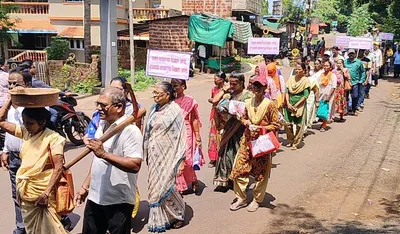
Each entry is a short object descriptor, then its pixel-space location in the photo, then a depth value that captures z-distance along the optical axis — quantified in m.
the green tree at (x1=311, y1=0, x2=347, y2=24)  58.88
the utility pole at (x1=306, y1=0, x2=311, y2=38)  37.03
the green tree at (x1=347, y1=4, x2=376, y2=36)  43.91
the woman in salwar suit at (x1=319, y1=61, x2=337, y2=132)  9.33
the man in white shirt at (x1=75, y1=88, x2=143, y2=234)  3.00
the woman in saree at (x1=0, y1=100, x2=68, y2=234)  3.14
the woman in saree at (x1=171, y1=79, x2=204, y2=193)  5.19
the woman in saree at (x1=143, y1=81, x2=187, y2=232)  4.23
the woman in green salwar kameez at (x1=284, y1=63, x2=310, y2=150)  7.66
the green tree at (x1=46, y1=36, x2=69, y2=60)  21.84
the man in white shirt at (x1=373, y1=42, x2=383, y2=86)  15.52
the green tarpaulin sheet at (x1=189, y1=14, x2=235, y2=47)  19.03
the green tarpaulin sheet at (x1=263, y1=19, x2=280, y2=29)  35.37
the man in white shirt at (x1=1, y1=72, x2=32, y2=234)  3.82
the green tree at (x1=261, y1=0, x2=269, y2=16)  60.44
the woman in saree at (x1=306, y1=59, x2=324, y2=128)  8.27
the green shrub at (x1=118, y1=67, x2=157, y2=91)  15.45
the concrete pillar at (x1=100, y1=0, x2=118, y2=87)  13.87
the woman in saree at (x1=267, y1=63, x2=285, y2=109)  7.50
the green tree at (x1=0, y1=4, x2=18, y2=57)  18.38
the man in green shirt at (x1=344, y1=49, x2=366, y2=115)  10.83
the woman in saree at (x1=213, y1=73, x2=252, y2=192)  5.19
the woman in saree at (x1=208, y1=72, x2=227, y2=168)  6.17
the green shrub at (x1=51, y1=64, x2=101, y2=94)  16.11
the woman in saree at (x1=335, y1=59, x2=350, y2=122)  10.22
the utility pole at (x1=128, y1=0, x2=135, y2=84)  15.29
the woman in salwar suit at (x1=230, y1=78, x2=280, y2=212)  4.77
